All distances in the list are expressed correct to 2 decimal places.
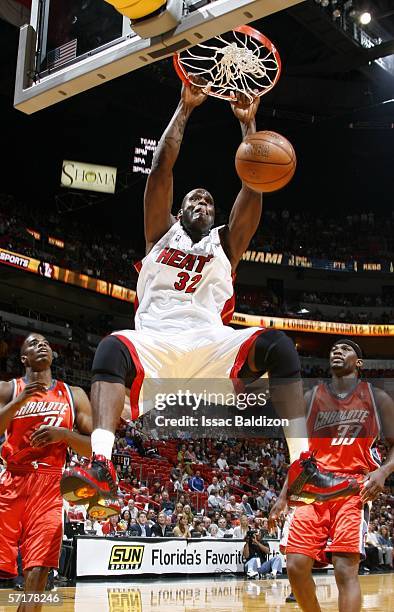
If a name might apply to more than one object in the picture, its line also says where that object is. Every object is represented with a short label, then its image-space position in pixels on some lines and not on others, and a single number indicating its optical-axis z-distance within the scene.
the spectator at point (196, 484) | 15.06
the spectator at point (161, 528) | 11.95
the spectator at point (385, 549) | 15.74
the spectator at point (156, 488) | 14.57
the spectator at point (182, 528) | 12.18
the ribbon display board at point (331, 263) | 29.61
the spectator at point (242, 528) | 13.16
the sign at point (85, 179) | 23.30
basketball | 4.36
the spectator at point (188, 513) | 12.80
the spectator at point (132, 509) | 12.09
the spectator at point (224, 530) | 13.07
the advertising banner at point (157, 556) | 10.82
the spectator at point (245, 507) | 14.43
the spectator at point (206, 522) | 13.00
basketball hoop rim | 4.46
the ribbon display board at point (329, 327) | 29.80
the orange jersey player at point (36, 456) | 4.83
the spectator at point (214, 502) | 14.41
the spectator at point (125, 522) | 11.70
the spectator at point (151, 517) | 12.02
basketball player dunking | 3.57
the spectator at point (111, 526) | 11.27
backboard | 4.52
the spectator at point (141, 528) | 11.68
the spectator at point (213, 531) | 12.99
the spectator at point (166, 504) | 13.34
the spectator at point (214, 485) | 15.00
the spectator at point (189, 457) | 17.43
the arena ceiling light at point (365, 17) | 18.44
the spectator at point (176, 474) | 15.62
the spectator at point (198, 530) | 12.50
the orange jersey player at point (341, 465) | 5.06
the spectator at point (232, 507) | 14.18
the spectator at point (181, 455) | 17.33
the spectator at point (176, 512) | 12.78
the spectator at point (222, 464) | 17.88
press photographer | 12.67
